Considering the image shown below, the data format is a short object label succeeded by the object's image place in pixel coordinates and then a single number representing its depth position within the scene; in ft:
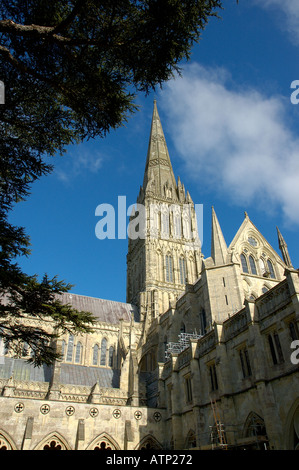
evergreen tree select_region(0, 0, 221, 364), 28.68
